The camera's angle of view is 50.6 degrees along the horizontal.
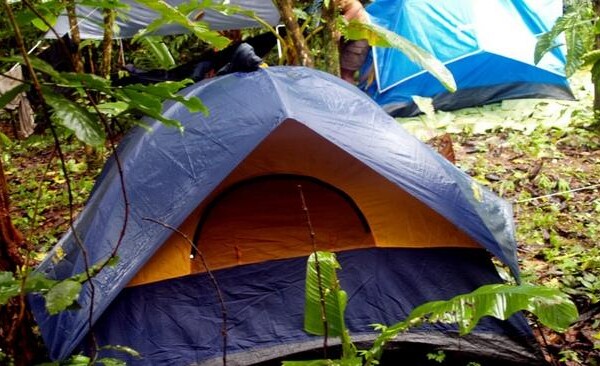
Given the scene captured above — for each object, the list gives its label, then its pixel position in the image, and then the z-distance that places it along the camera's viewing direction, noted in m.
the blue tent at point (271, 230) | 2.55
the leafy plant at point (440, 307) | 1.67
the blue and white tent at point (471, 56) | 6.00
